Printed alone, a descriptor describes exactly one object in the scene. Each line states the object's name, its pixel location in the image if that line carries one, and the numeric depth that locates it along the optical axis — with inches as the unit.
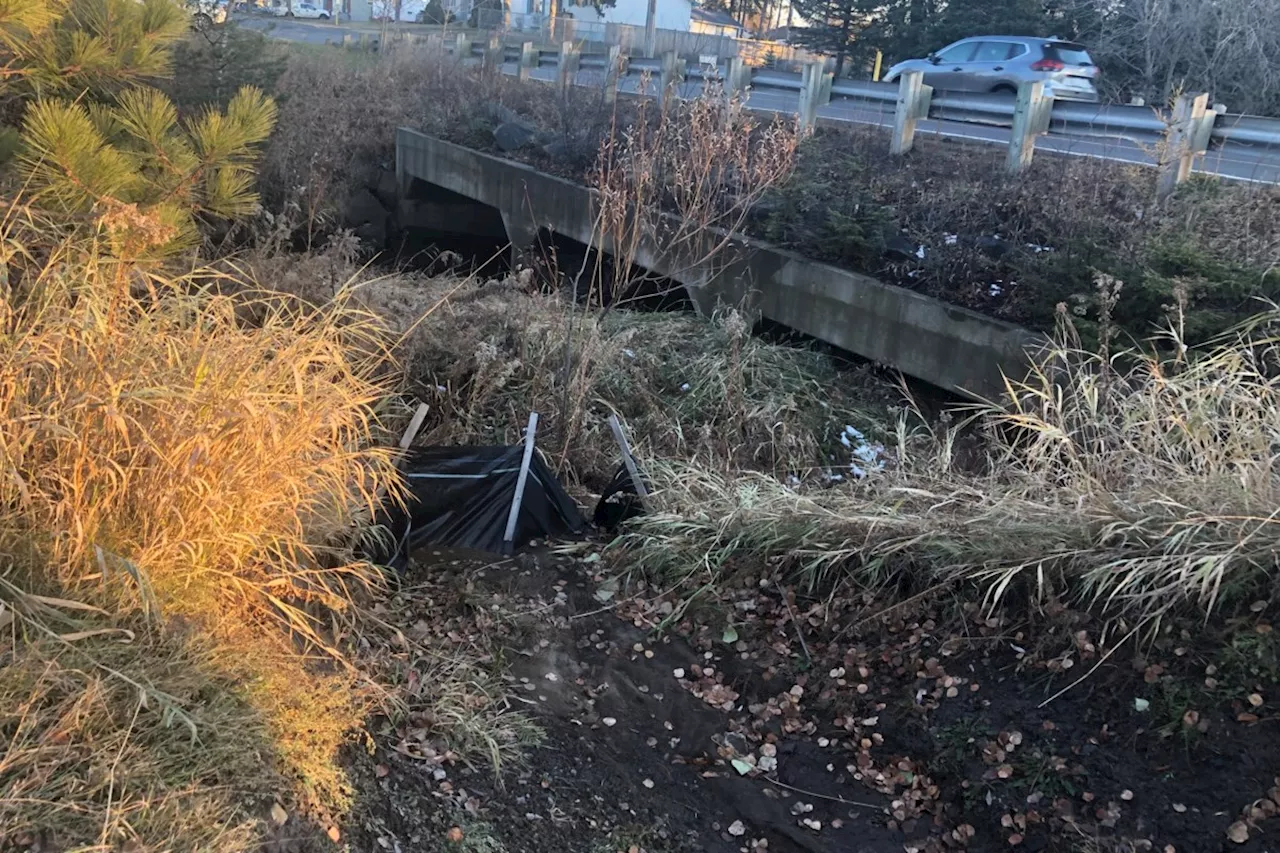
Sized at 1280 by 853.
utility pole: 868.8
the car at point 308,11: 1716.3
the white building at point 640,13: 1809.8
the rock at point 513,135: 501.4
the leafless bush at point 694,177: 243.1
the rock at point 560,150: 455.5
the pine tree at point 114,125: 153.2
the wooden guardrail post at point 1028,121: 340.2
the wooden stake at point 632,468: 204.2
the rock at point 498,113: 527.8
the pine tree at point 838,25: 1208.8
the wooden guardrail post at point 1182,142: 288.0
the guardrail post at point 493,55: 699.0
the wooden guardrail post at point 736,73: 454.3
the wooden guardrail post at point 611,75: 524.6
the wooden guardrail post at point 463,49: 765.2
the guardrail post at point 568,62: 591.3
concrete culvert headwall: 265.4
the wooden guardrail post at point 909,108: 384.8
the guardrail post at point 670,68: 424.2
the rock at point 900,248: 301.4
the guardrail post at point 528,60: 675.4
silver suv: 640.4
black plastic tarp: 197.2
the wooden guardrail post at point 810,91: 414.6
